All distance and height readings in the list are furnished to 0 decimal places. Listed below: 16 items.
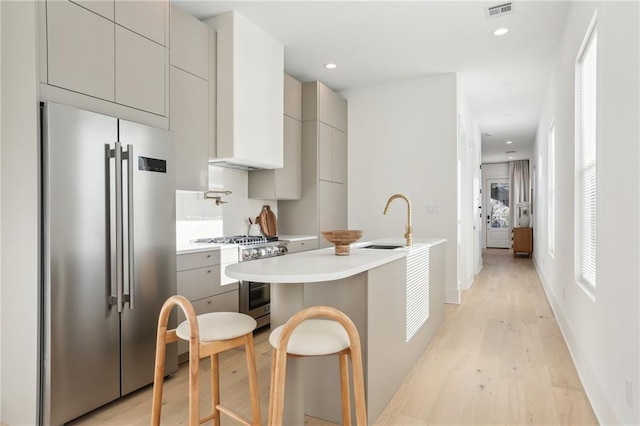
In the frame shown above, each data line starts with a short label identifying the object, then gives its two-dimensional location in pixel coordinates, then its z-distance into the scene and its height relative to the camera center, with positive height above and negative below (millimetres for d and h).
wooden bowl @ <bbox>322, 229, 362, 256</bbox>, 2262 -168
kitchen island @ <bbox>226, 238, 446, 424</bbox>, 1751 -518
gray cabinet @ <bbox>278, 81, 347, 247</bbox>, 4773 +477
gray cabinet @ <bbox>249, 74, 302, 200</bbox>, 4355 +470
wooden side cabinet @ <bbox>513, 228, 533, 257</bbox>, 9695 -779
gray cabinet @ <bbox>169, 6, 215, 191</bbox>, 3062 +887
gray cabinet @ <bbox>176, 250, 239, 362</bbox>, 2908 -582
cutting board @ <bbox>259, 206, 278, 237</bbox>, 4484 -148
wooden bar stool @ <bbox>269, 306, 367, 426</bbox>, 1338 -511
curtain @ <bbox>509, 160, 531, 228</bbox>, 11734 +734
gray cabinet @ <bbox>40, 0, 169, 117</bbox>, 2100 +930
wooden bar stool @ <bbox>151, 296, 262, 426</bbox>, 1505 -547
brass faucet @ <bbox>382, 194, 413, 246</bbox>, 3150 -185
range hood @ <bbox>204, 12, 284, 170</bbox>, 3418 +1058
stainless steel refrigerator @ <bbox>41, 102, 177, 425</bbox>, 2014 -254
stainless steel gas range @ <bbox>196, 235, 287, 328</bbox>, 3513 -434
